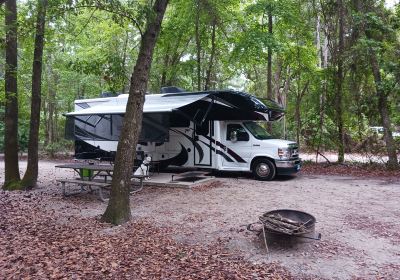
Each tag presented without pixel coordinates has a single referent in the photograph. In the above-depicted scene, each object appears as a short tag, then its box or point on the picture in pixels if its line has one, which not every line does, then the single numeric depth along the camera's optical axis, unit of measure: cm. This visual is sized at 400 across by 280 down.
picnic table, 871
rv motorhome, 1192
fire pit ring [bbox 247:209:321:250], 530
